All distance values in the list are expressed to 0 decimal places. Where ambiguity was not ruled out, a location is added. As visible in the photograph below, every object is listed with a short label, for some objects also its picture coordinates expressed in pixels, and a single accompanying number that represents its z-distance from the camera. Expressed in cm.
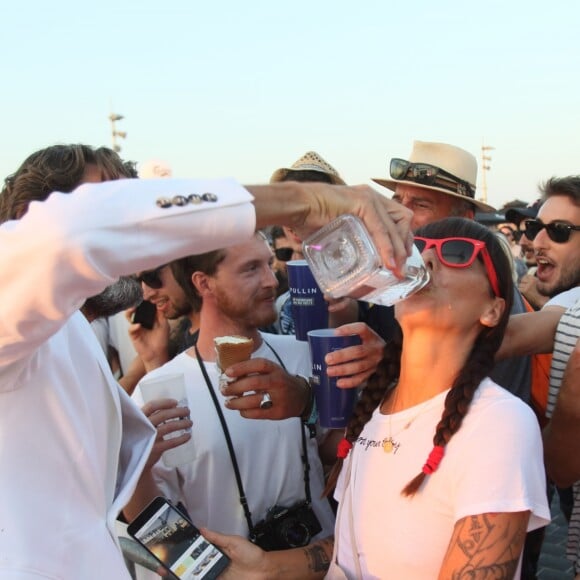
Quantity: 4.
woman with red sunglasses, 176
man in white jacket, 106
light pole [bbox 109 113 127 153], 1923
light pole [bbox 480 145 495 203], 3216
